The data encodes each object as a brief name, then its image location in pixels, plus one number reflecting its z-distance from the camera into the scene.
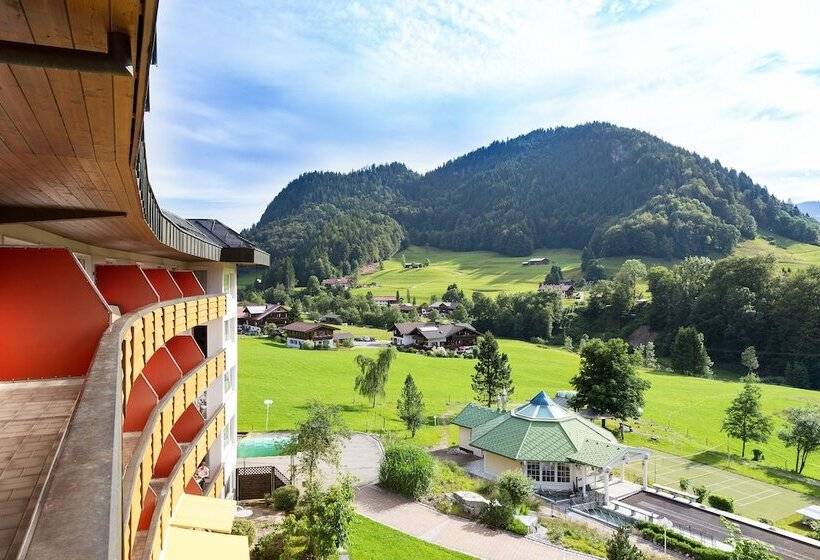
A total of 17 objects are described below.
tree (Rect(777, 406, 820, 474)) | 35.62
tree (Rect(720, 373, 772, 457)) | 38.06
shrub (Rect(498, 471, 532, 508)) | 24.81
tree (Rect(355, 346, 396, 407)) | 44.35
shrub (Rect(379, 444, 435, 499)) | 26.33
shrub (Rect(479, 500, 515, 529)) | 23.73
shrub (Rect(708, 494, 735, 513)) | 27.81
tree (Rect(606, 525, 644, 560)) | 18.78
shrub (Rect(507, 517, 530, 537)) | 23.31
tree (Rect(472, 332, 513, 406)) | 46.69
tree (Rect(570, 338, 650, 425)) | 42.31
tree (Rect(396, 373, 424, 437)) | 37.81
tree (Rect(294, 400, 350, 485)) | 24.66
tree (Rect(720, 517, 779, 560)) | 16.38
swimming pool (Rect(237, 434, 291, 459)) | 32.38
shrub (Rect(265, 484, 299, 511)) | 23.58
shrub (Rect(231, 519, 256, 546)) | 19.08
